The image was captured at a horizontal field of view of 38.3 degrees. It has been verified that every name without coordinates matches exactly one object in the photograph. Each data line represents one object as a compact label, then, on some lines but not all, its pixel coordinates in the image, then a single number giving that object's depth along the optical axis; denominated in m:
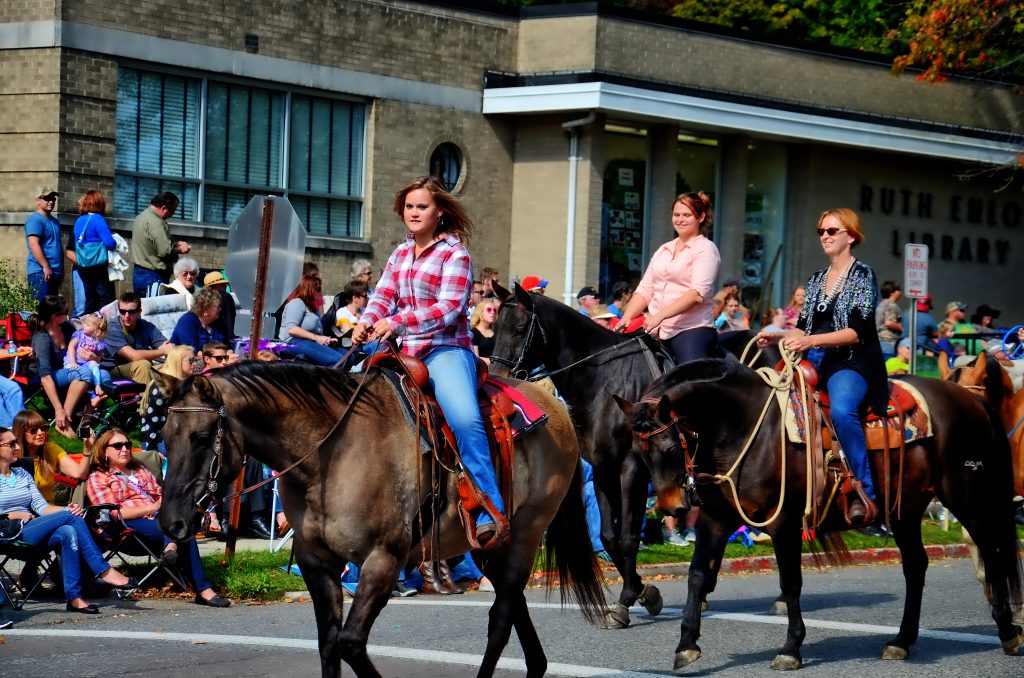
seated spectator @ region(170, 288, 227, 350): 15.74
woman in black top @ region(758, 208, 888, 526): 9.91
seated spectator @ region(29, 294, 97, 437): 15.48
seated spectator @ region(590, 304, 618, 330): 14.90
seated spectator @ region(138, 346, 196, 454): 13.78
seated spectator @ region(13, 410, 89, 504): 12.11
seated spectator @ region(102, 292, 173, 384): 16.11
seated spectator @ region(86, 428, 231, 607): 11.52
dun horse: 6.89
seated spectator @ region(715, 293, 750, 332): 19.53
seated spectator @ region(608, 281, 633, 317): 19.80
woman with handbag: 18.31
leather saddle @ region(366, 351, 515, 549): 7.71
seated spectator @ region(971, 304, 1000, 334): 27.46
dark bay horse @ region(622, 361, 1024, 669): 9.27
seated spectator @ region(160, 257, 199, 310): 17.86
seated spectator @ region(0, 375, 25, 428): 13.54
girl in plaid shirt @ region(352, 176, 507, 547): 7.89
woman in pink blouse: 11.45
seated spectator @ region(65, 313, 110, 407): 15.78
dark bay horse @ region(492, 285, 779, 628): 11.59
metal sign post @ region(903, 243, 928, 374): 20.30
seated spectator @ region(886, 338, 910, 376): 21.20
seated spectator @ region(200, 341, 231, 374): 13.10
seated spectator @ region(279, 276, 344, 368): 15.59
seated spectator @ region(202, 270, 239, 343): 16.64
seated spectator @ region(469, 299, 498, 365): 16.64
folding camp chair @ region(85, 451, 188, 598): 11.62
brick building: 20.39
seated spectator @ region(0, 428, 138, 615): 10.98
